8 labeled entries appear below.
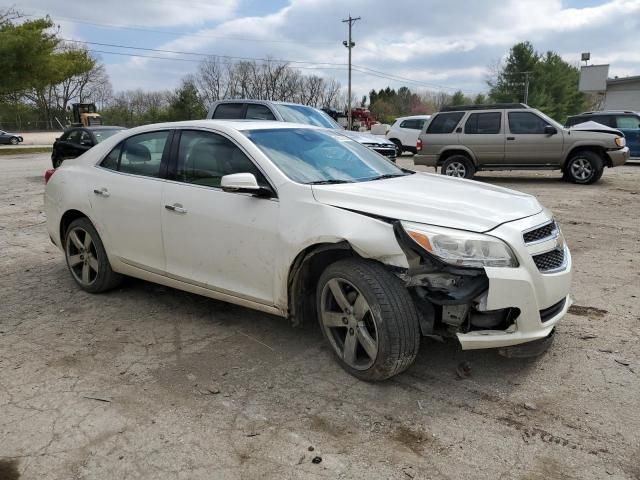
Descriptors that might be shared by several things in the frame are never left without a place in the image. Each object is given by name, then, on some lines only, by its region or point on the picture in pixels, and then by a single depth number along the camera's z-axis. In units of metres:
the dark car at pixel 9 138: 44.31
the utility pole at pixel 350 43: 51.25
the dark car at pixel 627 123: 16.02
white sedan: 2.94
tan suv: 12.12
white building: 40.22
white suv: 21.91
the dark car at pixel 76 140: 14.66
